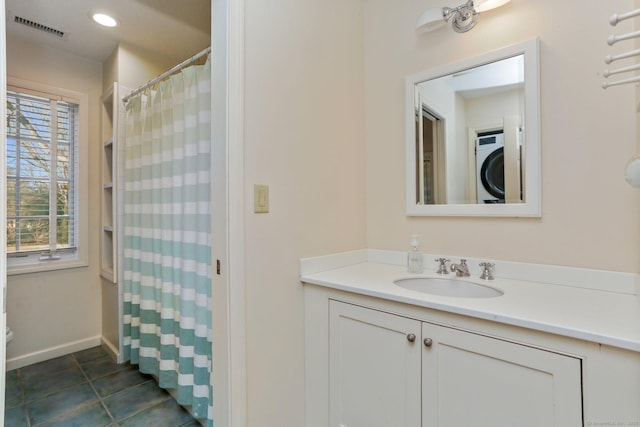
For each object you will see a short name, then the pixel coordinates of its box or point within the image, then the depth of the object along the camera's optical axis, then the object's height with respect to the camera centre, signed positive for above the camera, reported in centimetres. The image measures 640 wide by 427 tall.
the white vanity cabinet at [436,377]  83 -51
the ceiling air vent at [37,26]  198 +125
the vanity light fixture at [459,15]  133 +89
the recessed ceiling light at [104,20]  195 +125
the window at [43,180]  219 +27
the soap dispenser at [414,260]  149 -23
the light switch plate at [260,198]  122 +6
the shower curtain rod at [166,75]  154 +80
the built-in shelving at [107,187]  242 +22
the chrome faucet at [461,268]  140 -25
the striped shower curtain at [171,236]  154 -12
